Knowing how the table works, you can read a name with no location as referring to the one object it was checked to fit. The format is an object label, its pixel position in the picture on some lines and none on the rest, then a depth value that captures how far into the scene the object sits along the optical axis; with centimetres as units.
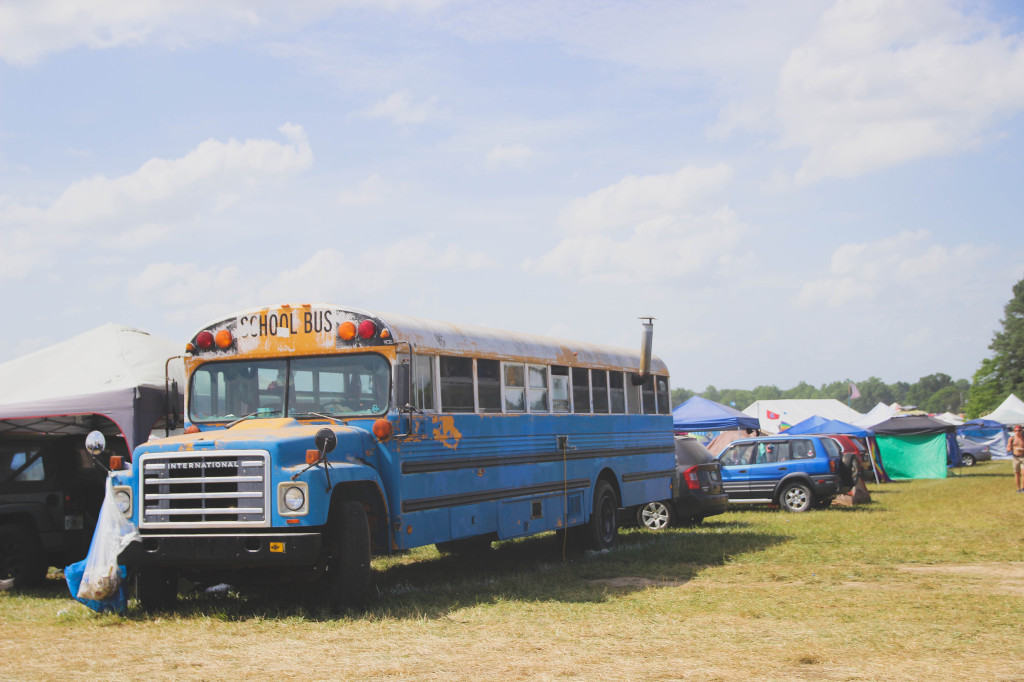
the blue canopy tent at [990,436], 5397
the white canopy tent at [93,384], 1152
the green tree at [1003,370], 8654
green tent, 3684
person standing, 2733
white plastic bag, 910
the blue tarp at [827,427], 3397
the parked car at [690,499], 1770
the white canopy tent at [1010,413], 5322
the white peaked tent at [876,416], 4131
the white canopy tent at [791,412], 4695
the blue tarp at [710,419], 3169
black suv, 1130
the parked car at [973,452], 4834
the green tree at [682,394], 14738
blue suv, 2139
